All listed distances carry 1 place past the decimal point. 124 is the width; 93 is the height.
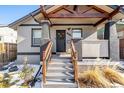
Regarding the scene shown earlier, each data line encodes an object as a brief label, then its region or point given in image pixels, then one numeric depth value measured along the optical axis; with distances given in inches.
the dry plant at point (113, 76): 138.5
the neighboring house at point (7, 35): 454.8
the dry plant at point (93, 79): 132.8
